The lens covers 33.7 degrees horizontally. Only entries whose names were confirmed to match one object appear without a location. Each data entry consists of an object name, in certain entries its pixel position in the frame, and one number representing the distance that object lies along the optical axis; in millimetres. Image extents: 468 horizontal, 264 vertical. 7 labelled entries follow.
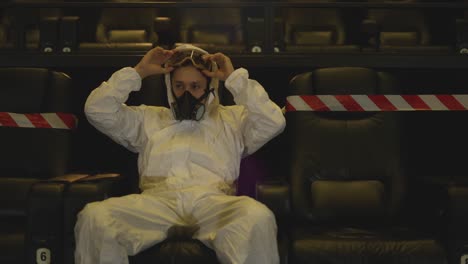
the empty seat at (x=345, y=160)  3330
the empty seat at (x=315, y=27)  5477
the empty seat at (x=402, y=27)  5438
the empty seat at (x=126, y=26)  5457
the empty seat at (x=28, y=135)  3375
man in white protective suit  2740
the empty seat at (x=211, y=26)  5436
